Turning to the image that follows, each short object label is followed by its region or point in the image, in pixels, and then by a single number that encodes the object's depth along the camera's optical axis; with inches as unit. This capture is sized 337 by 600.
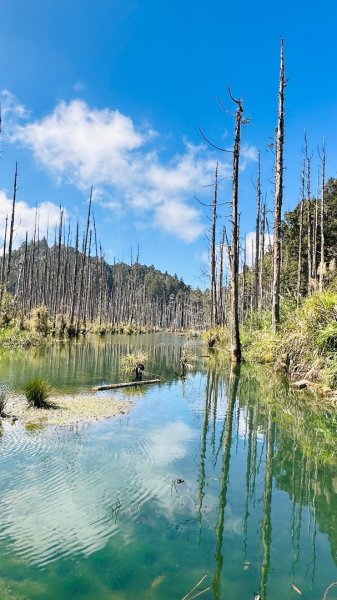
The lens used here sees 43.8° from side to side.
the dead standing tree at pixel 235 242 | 609.0
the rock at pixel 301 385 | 399.1
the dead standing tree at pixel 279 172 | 592.9
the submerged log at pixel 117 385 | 385.5
